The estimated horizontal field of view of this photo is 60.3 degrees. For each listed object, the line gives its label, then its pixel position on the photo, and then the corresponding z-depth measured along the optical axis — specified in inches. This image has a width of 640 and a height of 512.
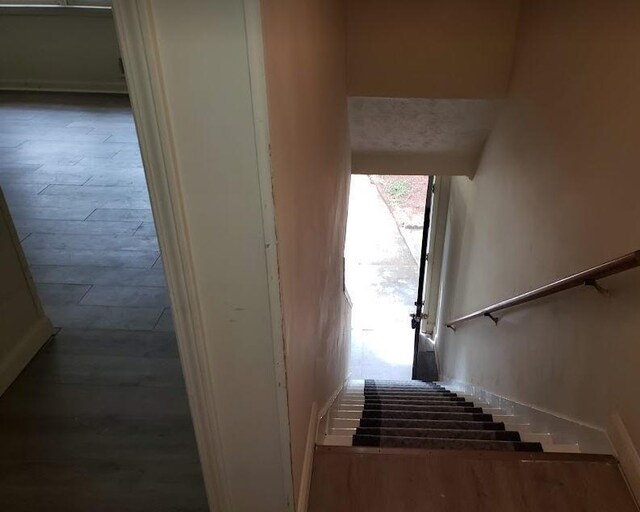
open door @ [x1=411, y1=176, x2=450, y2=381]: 243.8
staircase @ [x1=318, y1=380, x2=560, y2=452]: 85.5
